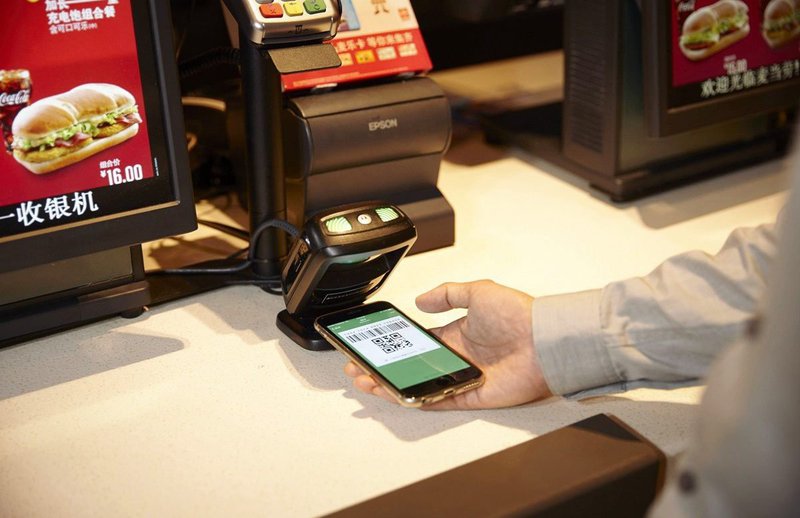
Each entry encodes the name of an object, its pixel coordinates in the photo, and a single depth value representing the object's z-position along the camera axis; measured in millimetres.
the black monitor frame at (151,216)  898
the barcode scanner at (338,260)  931
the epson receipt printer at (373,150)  1072
